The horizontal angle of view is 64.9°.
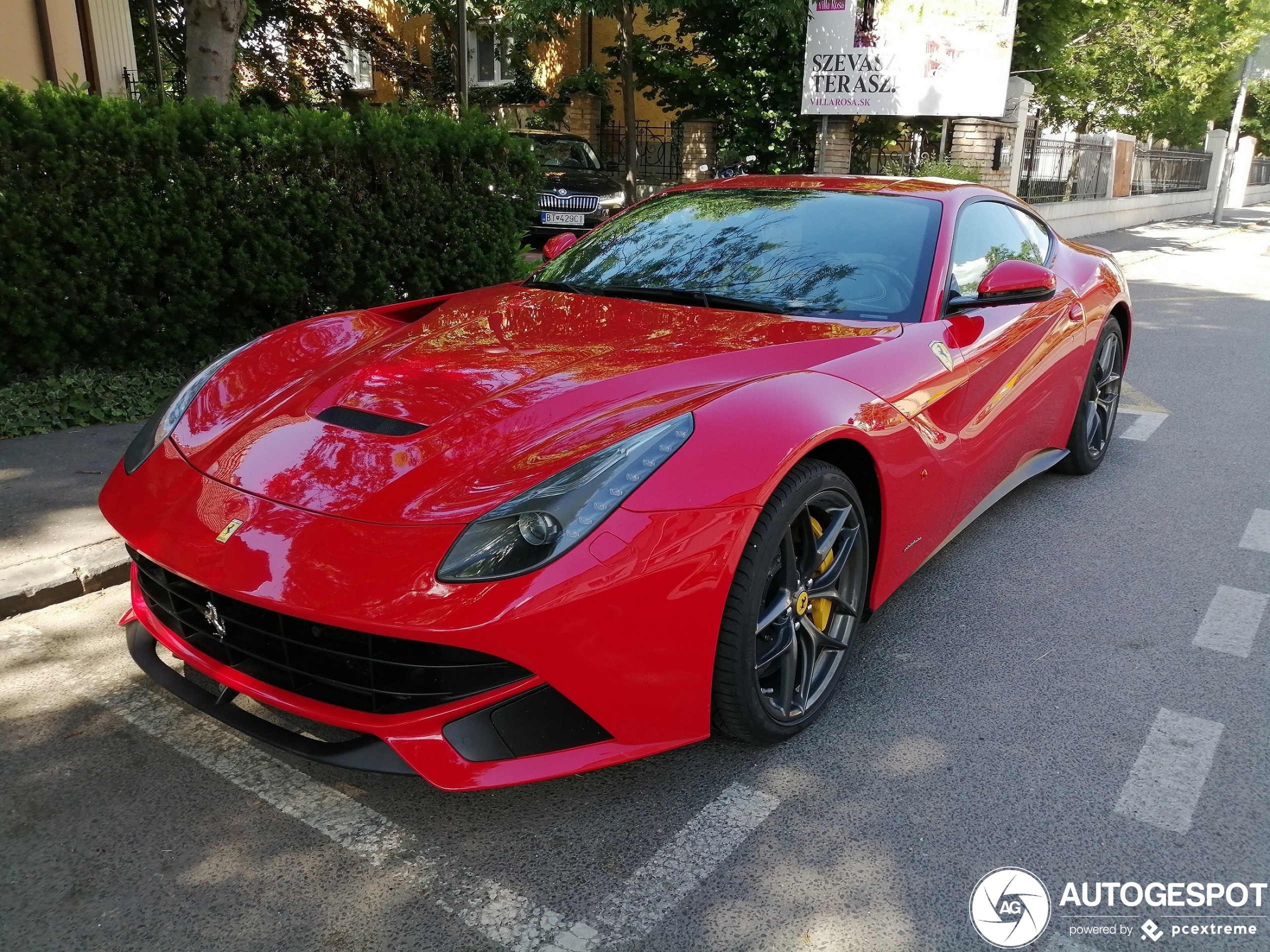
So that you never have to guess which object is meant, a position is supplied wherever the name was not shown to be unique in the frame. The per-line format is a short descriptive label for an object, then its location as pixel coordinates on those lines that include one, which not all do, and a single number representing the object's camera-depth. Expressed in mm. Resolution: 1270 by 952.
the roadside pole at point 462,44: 11008
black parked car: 13609
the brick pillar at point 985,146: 15406
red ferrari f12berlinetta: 2100
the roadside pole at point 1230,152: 24359
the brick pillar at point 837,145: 16078
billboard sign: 14297
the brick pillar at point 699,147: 17516
